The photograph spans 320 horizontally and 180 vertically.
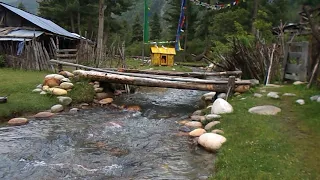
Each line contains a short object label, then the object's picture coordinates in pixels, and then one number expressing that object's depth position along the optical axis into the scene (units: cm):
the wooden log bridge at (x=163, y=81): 979
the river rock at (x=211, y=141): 563
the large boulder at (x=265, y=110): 743
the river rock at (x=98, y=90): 1095
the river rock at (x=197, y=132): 671
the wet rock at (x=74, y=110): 881
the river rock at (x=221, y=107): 771
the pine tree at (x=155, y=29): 4803
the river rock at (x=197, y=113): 884
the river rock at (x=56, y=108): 862
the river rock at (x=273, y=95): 880
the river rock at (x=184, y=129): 726
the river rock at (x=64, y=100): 930
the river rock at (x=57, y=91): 973
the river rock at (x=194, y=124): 758
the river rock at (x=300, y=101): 794
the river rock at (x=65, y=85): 1019
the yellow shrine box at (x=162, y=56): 2864
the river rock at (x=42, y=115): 804
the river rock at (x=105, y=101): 1026
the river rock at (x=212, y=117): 736
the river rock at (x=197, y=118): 801
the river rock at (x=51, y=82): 1024
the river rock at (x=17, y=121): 726
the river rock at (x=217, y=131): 629
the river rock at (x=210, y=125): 689
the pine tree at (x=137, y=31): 4825
